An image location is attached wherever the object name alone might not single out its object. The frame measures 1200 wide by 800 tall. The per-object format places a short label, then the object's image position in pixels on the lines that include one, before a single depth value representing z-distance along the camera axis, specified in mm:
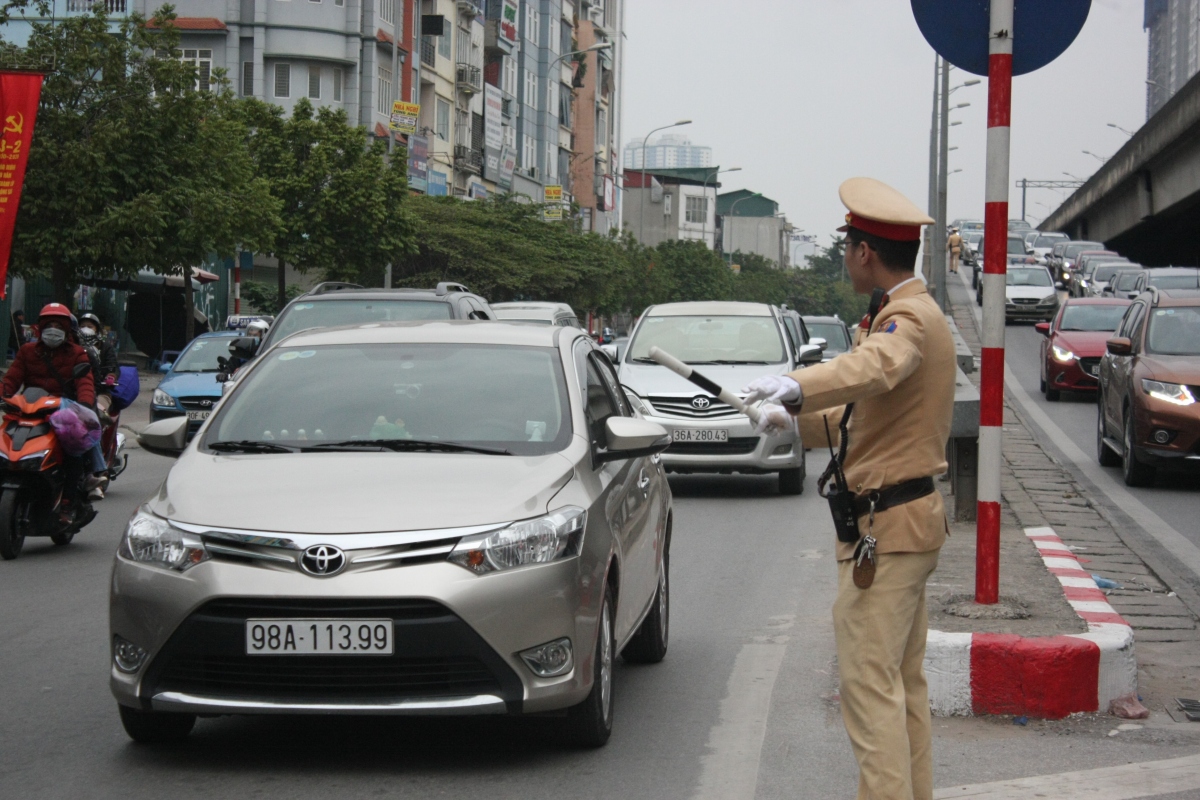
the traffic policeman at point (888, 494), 4023
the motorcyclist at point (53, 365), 11062
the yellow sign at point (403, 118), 54906
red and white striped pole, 6727
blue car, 20266
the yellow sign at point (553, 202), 60562
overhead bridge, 43281
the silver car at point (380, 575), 4941
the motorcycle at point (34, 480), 10422
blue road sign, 6805
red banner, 17609
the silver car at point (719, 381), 14336
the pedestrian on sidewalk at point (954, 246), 50438
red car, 24859
